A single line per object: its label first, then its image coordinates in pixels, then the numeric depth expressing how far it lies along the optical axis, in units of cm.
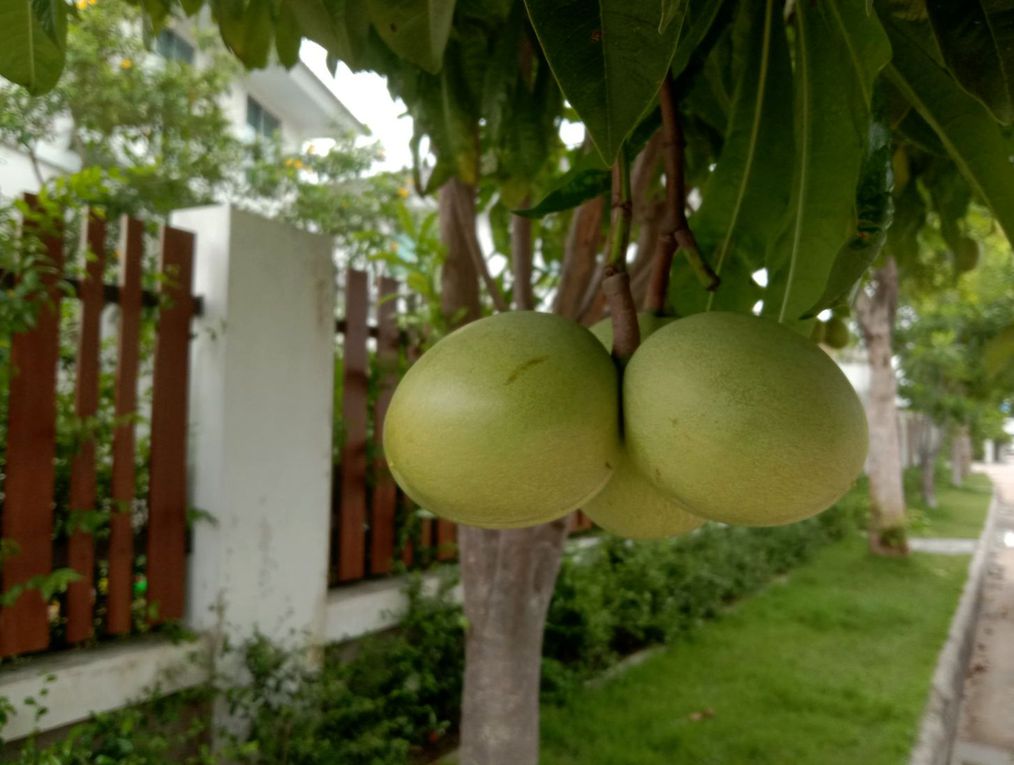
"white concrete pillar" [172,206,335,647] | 329
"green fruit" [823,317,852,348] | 180
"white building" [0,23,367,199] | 664
